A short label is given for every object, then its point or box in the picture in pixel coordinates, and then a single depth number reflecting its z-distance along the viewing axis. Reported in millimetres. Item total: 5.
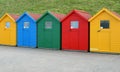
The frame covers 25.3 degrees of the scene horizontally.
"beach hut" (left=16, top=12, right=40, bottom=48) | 13727
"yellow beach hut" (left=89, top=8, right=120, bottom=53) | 11258
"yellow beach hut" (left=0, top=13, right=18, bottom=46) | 14586
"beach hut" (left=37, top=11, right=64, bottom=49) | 12914
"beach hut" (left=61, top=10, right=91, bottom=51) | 12086
